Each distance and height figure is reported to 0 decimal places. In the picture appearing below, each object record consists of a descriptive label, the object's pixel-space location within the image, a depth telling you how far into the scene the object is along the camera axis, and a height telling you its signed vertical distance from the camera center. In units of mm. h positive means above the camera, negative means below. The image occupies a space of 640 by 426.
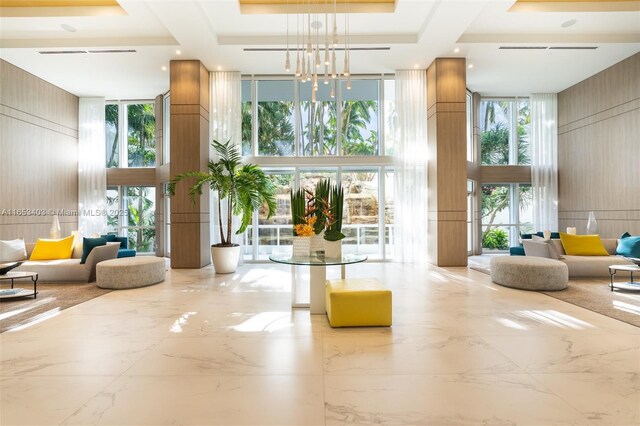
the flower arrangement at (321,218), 4469 -47
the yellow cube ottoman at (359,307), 3682 -1001
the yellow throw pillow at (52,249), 6719 -665
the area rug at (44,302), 4070 -1221
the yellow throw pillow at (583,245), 6855 -646
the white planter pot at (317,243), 4629 -384
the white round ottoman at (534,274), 5441 -973
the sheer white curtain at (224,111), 8578 +2615
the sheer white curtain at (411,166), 8516 +1198
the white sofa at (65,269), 6254 -973
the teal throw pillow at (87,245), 6407 -551
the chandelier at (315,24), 6355 +3757
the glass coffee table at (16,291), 4922 -1113
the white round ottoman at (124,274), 5738 -980
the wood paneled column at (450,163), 7875 +1168
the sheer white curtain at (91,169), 10031 +1397
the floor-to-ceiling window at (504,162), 10688 +1613
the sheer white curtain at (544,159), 10117 +1625
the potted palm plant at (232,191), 7164 +519
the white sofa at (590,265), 6395 -972
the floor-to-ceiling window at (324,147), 8922 +1766
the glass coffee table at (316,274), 4133 -759
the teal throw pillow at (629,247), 6574 -665
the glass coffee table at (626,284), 5387 -1148
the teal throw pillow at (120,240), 7590 -553
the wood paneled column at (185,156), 7730 +1341
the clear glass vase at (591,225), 8383 -294
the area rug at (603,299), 4145 -1221
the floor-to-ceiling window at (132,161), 10734 +1713
